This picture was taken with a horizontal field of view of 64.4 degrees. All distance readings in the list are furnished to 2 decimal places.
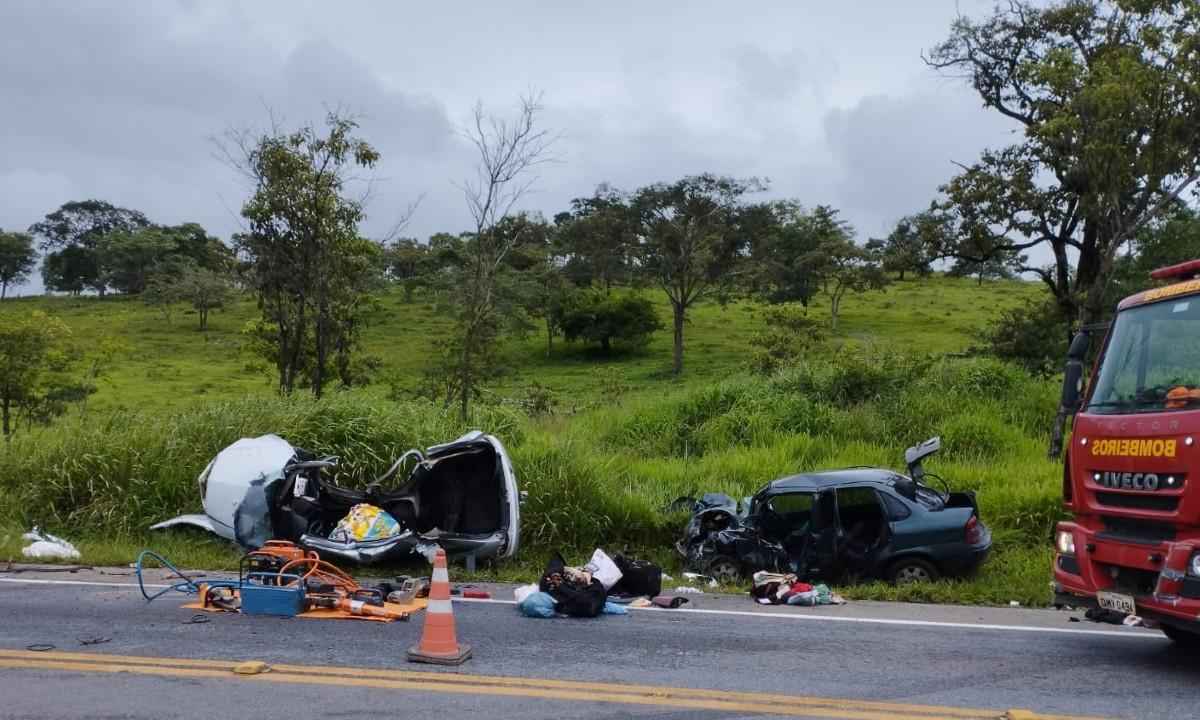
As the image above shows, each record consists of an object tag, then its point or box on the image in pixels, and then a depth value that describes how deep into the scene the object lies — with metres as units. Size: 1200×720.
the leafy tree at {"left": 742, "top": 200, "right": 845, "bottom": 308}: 47.78
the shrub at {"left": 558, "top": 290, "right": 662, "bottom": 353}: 46.28
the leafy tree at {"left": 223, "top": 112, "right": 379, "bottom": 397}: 16.23
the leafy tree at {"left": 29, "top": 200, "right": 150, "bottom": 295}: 79.06
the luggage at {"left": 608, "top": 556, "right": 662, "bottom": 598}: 8.89
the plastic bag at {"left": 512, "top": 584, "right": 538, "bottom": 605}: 8.27
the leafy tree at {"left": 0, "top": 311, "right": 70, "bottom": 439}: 22.81
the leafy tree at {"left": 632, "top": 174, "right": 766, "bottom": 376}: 45.75
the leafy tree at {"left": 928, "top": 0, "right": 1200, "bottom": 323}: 15.03
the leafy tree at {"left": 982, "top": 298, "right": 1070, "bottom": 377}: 23.23
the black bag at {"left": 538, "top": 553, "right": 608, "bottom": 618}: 7.91
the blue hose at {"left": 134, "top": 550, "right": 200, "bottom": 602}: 8.26
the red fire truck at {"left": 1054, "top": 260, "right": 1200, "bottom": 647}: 5.84
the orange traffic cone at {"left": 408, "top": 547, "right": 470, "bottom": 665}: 6.29
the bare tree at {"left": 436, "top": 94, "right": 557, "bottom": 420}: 15.47
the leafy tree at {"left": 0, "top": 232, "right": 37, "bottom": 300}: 76.81
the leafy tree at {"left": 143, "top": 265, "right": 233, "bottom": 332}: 48.84
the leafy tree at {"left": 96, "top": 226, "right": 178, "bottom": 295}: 72.44
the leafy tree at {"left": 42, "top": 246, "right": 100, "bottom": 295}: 79.00
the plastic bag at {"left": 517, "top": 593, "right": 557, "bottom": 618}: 7.87
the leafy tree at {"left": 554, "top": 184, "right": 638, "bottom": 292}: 46.91
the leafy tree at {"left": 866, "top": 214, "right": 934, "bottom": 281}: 25.52
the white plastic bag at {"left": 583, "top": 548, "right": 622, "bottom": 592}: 8.64
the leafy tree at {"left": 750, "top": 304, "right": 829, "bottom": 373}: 32.22
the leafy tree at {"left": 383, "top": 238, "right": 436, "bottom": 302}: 68.06
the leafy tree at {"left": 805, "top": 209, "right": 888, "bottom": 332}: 48.57
